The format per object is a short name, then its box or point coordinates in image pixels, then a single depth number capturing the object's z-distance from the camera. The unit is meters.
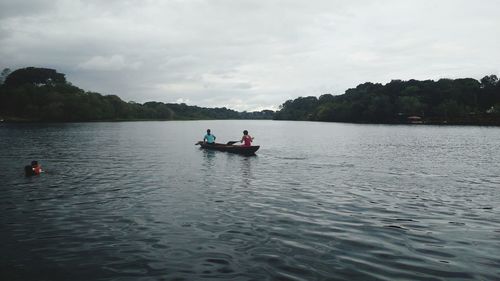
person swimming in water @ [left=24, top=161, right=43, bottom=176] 24.62
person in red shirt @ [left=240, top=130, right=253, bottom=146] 39.30
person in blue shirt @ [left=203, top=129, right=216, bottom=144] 45.94
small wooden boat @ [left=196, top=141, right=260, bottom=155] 39.31
